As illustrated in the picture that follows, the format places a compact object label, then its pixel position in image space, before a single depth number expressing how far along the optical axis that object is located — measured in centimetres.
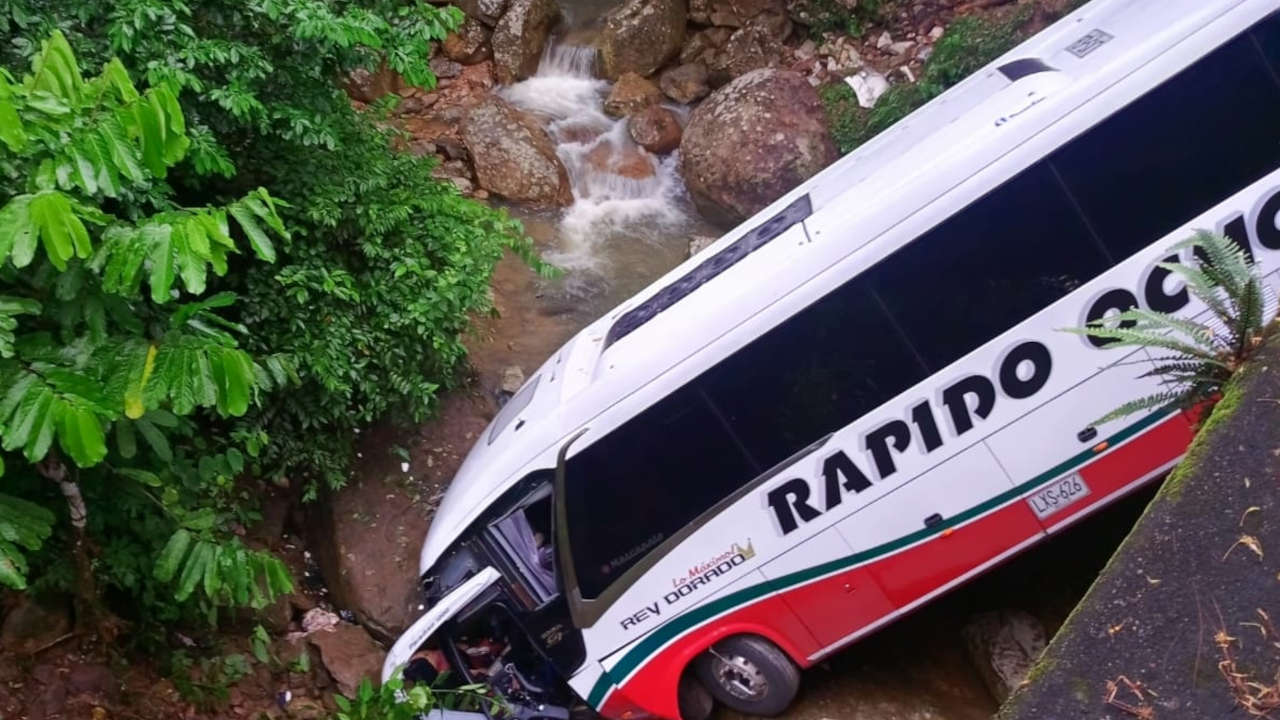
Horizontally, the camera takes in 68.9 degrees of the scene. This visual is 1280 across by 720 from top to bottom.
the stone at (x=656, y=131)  1118
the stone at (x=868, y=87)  1002
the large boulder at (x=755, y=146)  967
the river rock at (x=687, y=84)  1176
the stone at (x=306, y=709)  501
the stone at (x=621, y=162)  1109
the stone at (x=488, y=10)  1230
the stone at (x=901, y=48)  1038
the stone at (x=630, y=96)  1173
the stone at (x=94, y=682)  438
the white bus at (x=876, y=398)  412
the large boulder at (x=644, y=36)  1189
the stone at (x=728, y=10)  1158
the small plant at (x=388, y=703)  420
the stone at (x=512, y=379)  790
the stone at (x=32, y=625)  435
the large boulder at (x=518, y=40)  1212
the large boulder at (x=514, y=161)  1065
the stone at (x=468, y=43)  1226
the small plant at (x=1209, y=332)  280
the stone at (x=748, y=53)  1141
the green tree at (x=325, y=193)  484
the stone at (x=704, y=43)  1184
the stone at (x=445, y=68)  1218
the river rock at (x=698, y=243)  959
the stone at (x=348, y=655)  550
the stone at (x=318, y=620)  592
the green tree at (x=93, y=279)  266
